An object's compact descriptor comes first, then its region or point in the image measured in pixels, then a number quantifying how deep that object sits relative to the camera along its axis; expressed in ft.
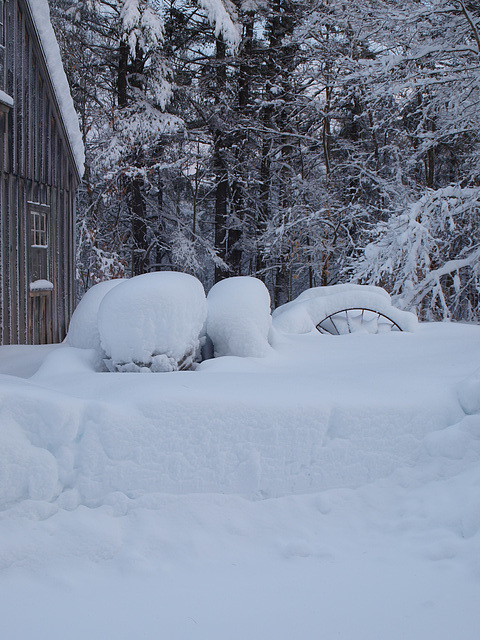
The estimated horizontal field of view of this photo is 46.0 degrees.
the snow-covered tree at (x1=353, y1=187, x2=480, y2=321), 34.47
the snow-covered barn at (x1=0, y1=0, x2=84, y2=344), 26.55
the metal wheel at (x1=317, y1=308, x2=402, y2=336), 27.04
